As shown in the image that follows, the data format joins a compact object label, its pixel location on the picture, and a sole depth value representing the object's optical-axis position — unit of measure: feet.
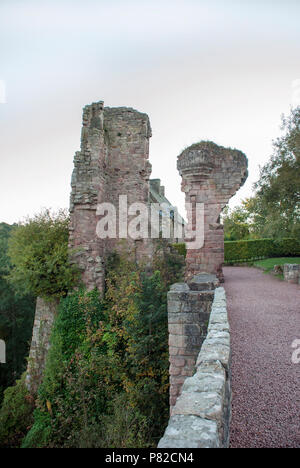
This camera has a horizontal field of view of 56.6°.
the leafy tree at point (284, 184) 40.47
